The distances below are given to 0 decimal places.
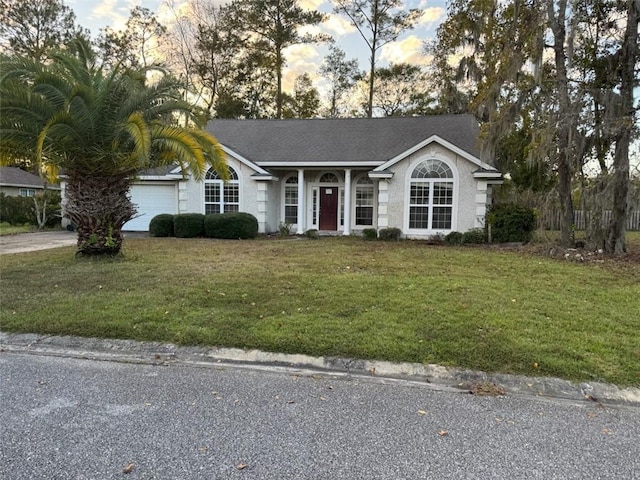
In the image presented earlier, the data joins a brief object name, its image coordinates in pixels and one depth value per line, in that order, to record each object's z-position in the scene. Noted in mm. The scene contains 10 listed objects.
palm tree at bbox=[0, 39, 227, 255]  7887
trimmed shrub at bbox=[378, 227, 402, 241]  15141
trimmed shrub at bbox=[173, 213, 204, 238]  15328
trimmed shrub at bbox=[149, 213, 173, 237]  15578
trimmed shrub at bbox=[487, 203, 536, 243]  13859
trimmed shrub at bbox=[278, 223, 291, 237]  16439
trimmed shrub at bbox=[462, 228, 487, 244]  14328
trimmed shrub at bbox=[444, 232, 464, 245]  14342
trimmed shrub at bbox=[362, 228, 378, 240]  15445
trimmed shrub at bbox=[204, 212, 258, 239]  15070
